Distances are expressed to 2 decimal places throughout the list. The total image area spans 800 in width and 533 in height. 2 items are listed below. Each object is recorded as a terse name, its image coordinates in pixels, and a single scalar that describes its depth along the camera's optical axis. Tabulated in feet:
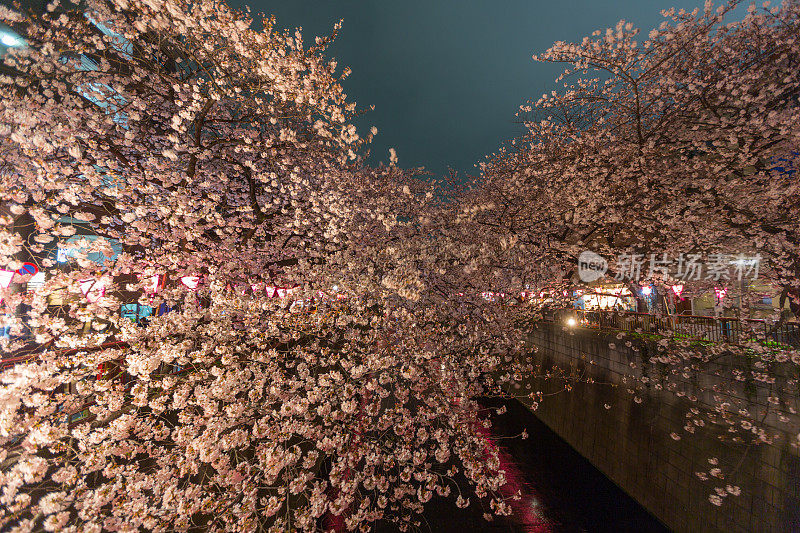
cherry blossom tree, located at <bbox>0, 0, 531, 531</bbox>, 16.42
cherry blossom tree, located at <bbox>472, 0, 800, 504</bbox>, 26.73
